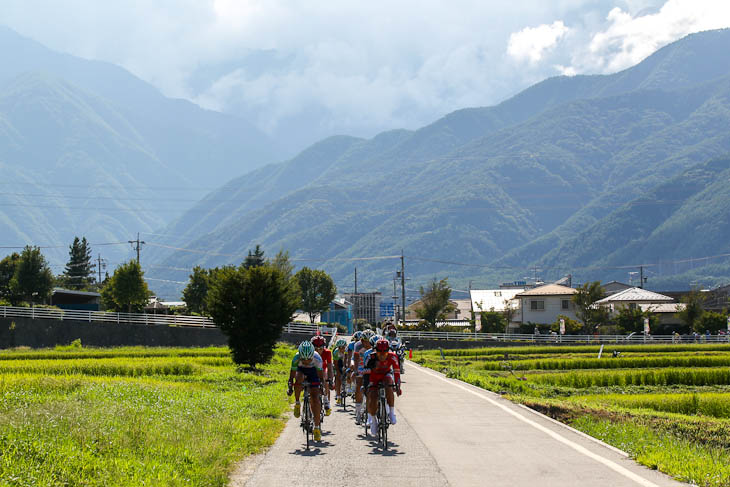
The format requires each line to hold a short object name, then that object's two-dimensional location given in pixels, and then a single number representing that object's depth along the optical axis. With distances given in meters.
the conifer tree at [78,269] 130.25
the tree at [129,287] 80.12
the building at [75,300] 90.69
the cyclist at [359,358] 16.45
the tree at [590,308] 86.44
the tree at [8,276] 83.38
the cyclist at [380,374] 14.36
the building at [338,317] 123.12
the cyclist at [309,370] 14.34
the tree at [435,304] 95.31
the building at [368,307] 127.03
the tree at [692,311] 83.06
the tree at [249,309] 38.41
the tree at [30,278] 81.31
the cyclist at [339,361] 21.25
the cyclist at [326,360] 15.55
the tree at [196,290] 95.06
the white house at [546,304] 94.19
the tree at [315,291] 111.00
